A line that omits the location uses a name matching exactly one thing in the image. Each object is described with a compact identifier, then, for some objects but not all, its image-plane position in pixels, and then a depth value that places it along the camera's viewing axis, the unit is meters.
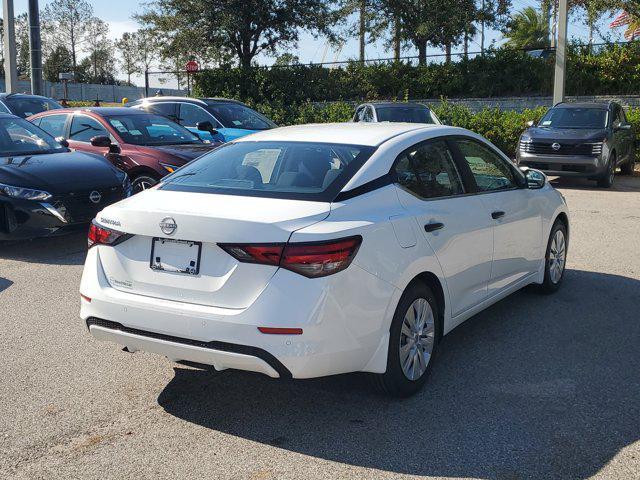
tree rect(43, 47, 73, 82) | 76.62
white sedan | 3.80
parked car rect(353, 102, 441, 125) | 17.59
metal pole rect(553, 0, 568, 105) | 19.05
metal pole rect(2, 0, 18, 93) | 20.84
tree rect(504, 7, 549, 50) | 65.62
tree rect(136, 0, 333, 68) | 29.28
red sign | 28.39
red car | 10.35
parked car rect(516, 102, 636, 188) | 14.86
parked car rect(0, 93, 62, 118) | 16.20
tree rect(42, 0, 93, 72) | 75.69
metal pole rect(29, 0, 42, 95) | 20.44
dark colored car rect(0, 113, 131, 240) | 8.30
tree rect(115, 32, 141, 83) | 80.17
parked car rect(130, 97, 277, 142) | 14.77
